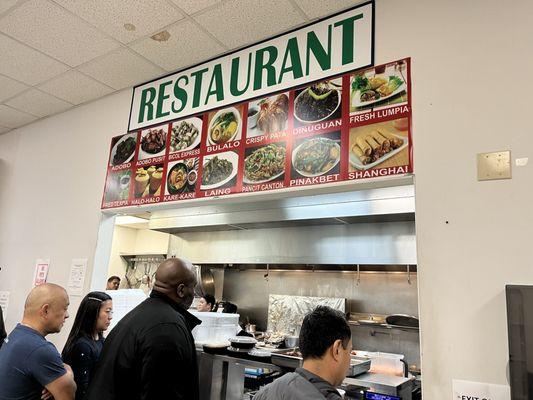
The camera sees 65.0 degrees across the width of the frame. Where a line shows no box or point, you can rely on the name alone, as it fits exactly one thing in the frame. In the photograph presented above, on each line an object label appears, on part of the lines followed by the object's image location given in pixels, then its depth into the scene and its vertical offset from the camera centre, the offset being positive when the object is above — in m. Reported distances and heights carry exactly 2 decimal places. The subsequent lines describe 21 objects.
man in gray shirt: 1.29 -0.24
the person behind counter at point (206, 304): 4.89 -0.25
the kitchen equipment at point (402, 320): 4.33 -0.27
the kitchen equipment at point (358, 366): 1.87 -0.34
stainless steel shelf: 4.37 -0.35
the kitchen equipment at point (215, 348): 2.12 -0.33
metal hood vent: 3.60 +0.74
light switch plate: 1.65 +0.53
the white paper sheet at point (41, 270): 3.33 +0.01
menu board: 2.00 +0.79
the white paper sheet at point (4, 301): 3.60 -0.26
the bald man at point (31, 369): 1.69 -0.39
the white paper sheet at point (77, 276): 3.05 -0.02
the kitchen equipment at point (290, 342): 2.38 -0.32
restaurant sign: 2.23 +1.30
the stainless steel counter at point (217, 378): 2.14 -0.48
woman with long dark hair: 2.12 -0.32
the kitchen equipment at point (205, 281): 5.68 +0.01
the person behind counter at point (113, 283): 5.42 -0.08
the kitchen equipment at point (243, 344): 2.11 -0.29
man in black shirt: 1.44 -0.28
